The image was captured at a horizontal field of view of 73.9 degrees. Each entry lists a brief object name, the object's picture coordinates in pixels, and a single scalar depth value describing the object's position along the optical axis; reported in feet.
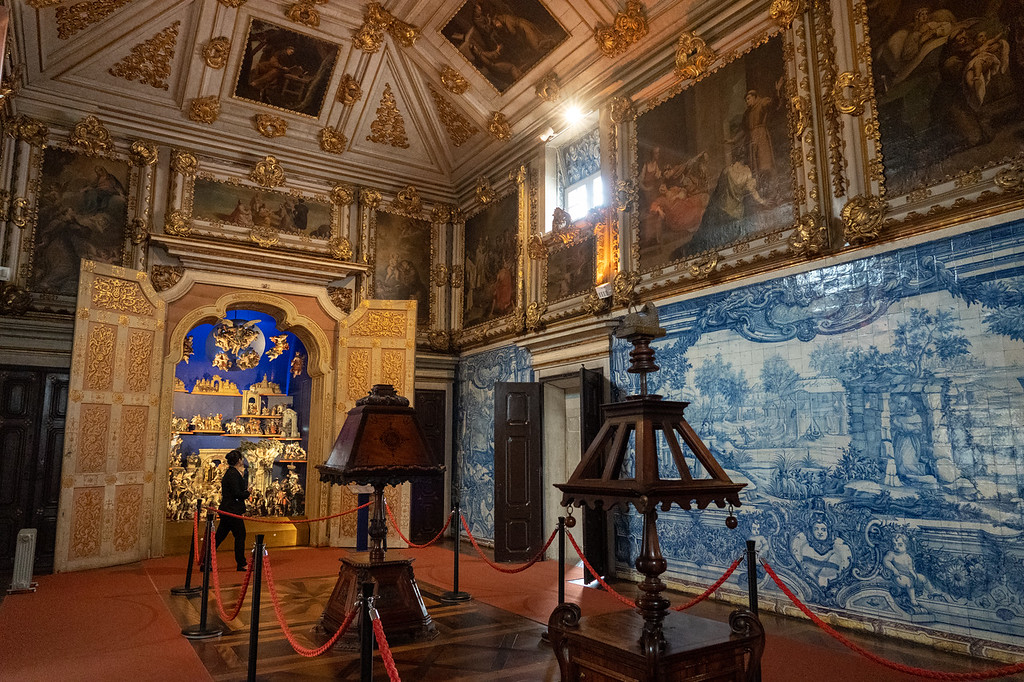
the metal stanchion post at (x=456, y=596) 25.02
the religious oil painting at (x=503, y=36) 34.37
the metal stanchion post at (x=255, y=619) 15.71
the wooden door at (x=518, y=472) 34.47
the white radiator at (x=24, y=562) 27.07
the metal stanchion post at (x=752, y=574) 15.07
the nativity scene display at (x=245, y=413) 44.04
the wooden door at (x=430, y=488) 42.96
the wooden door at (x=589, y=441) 30.14
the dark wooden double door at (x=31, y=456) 32.53
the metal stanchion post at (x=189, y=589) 26.25
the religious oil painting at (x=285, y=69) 37.52
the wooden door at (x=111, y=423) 32.42
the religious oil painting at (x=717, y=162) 25.93
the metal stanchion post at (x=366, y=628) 11.77
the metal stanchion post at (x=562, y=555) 19.93
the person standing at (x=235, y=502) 30.96
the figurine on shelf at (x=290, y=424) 47.98
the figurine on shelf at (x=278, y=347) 46.47
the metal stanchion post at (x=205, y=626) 20.60
